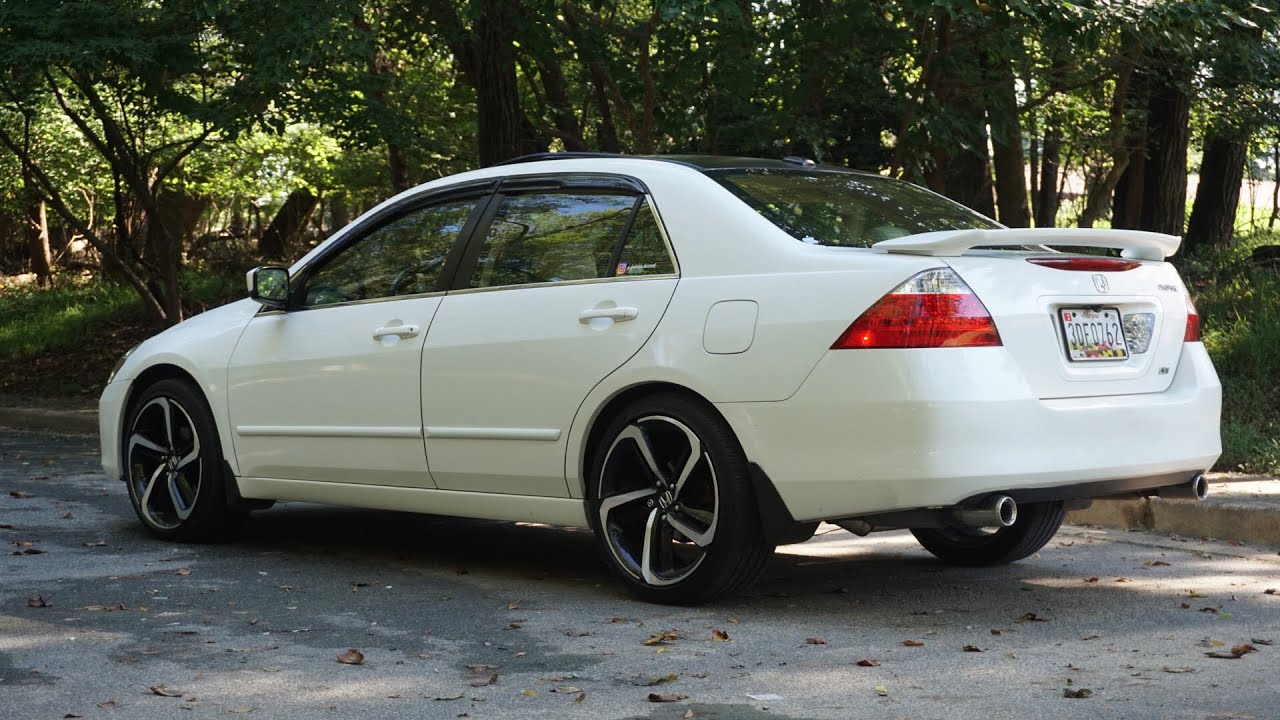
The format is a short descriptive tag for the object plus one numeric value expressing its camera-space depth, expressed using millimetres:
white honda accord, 4879
